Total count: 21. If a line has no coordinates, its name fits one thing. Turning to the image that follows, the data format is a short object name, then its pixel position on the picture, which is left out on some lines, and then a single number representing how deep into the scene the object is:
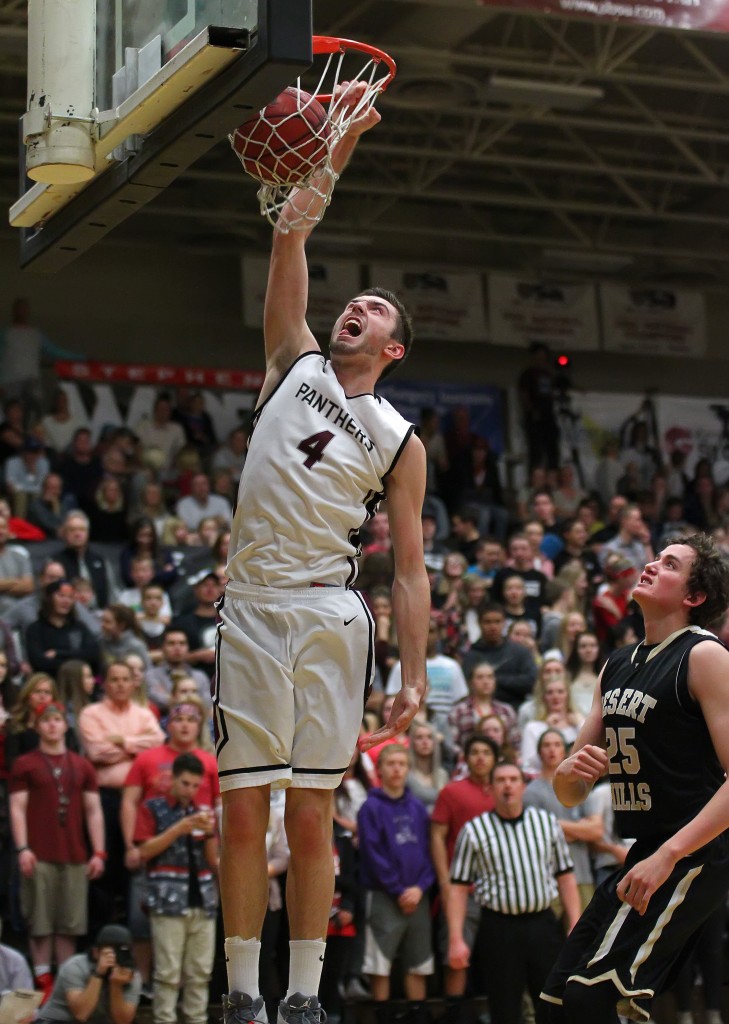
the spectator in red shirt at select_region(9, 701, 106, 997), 9.63
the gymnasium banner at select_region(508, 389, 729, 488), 20.08
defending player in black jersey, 4.99
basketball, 5.08
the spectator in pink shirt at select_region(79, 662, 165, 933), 10.16
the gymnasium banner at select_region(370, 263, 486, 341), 20.17
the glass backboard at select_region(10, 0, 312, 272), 4.52
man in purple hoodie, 9.92
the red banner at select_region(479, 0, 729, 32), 12.95
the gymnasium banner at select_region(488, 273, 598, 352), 20.70
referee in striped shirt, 9.30
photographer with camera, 8.75
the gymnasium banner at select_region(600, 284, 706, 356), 21.38
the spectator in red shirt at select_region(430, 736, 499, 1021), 10.09
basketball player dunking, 4.96
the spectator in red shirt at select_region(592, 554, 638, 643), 13.99
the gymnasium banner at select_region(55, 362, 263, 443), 17.64
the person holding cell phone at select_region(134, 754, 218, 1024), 9.36
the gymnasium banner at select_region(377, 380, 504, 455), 19.86
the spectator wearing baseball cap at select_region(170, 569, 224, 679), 11.57
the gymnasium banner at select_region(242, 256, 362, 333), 19.38
